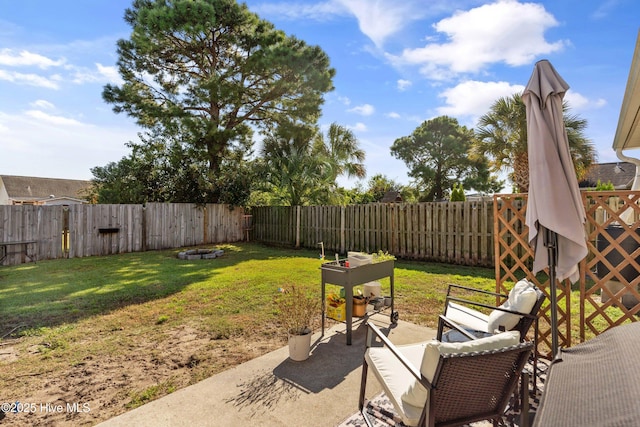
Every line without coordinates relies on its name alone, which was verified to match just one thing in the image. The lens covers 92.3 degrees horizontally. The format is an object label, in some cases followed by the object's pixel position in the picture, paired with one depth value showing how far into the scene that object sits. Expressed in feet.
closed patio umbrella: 7.67
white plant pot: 9.61
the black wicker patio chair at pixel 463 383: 4.87
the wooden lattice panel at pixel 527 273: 9.68
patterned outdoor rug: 6.80
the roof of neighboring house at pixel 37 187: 95.20
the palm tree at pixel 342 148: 47.75
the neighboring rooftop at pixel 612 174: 56.34
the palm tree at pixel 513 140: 31.04
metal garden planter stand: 10.90
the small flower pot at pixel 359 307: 12.76
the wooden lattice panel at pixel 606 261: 9.18
